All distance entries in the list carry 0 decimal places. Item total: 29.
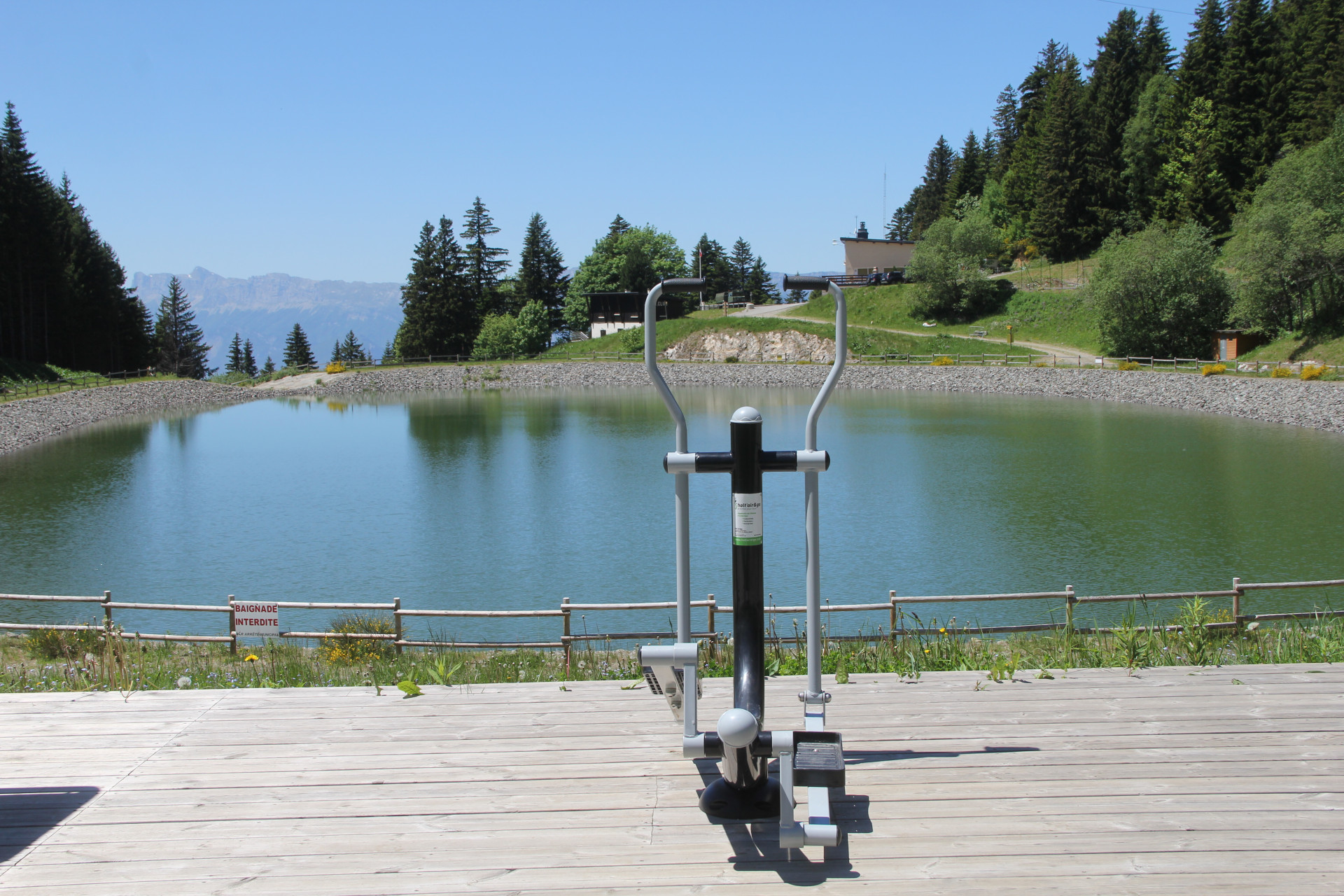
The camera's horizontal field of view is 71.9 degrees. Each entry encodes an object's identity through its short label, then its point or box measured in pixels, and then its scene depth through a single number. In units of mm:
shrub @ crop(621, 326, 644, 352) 77712
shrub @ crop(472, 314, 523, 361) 79500
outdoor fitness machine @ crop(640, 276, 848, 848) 3812
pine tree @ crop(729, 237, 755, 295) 121750
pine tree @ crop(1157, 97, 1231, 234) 63719
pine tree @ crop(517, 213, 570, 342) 89438
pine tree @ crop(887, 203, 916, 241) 131750
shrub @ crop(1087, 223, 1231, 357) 49781
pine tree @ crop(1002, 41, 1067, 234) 80875
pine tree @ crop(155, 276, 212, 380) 96250
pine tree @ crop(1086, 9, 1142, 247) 72438
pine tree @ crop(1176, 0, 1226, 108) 69125
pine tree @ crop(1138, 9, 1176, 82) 84000
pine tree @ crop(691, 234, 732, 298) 108938
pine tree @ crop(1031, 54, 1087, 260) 72500
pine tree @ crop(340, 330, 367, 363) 123844
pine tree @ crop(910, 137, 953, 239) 107188
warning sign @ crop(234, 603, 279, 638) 11477
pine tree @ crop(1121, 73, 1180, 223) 71438
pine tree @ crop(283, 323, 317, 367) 114250
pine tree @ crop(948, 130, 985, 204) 96750
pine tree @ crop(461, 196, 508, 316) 86000
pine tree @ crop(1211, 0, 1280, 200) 63938
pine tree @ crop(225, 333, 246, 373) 119500
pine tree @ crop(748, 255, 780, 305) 112938
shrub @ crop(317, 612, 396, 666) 10000
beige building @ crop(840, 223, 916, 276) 87750
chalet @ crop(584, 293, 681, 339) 86938
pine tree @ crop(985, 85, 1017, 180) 94250
